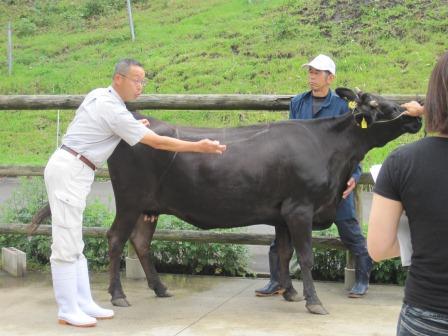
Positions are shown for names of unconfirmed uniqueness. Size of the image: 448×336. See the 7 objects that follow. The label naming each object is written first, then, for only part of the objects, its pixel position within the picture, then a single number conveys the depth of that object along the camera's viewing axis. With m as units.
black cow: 5.46
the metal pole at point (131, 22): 22.06
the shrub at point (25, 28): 24.92
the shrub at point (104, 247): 6.64
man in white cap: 5.82
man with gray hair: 5.04
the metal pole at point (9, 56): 20.42
